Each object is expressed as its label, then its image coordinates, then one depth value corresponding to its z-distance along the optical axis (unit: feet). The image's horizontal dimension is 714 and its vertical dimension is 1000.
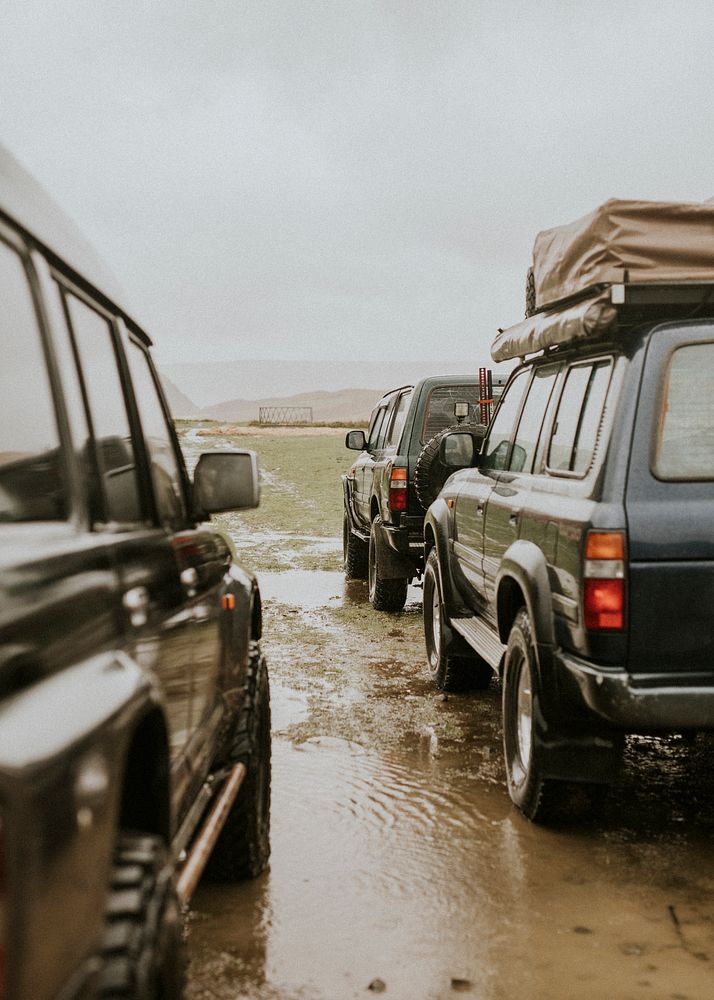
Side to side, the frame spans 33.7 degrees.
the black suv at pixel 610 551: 13.29
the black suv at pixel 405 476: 30.78
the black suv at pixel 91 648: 5.16
